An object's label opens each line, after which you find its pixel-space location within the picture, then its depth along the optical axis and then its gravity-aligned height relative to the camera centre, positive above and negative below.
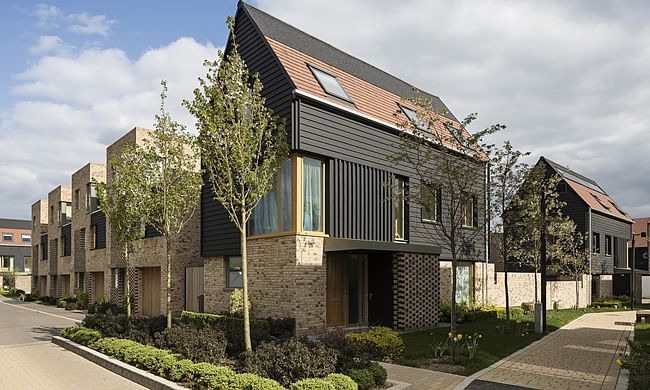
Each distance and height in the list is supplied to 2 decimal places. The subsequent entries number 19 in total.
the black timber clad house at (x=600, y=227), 32.22 -0.14
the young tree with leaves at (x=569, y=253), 26.14 -1.51
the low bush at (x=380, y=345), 11.30 -2.51
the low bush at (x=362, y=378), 8.31 -2.37
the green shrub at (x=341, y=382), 7.81 -2.29
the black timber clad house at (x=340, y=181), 14.50 +1.32
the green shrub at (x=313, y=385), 7.58 -2.25
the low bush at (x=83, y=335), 13.55 -2.78
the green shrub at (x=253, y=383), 7.79 -2.31
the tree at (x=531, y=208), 15.62 +0.52
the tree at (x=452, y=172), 11.94 +1.21
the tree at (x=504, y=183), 14.29 +1.17
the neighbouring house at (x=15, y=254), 61.69 -3.25
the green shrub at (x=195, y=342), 10.35 -2.36
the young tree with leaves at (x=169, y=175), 13.52 +1.35
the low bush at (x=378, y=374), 8.65 -2.39
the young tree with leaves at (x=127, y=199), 13.77 +0.80
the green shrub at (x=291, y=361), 8.63 -2.24
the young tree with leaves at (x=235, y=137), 10.41 +1.80
